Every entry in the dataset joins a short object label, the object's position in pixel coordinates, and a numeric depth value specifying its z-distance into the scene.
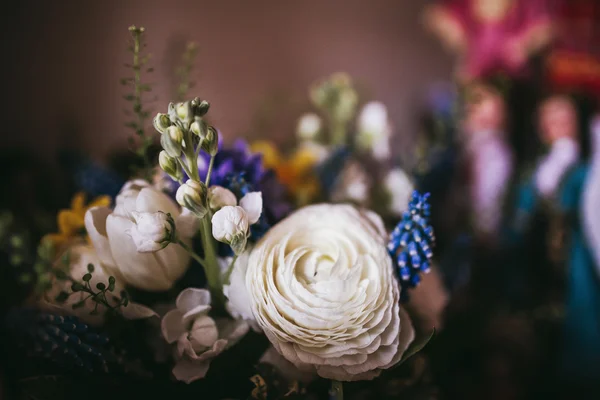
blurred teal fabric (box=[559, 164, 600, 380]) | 0.75
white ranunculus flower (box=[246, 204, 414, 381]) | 0.28
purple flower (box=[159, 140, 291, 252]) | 0.33
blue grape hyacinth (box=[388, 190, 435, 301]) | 0.31
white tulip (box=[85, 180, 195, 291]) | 0.29
